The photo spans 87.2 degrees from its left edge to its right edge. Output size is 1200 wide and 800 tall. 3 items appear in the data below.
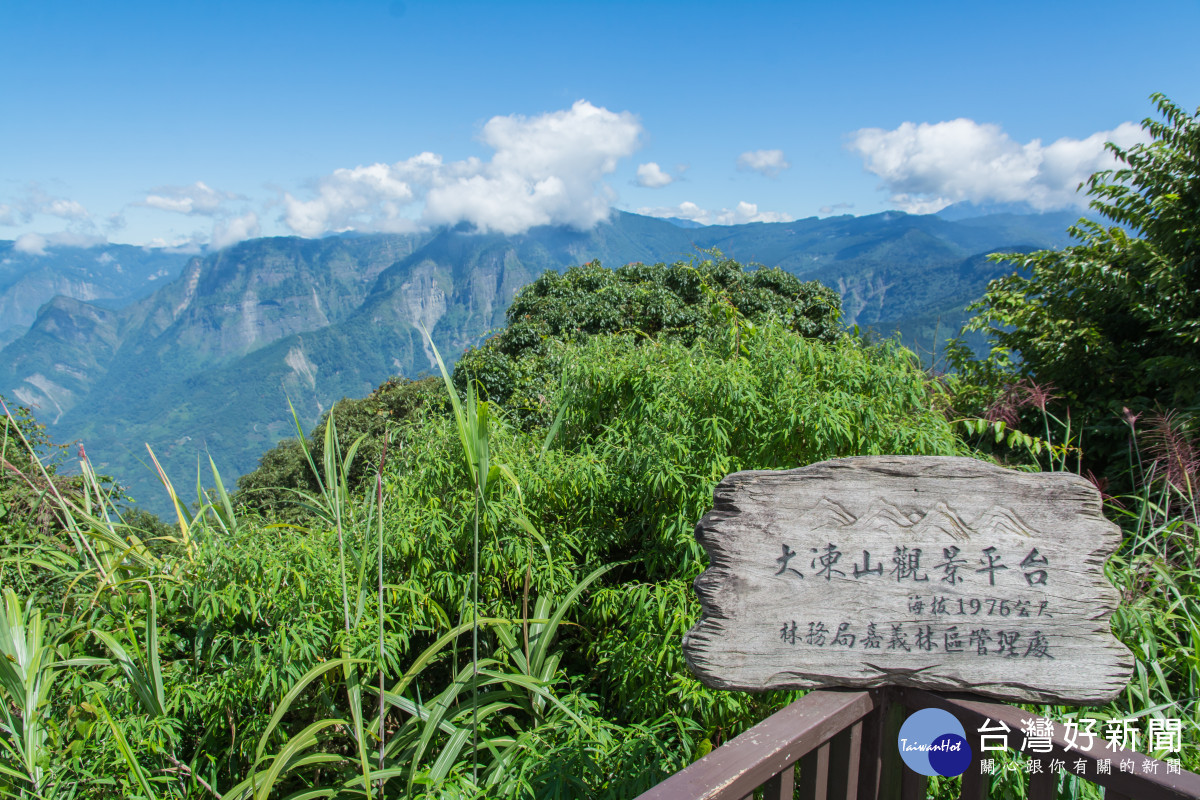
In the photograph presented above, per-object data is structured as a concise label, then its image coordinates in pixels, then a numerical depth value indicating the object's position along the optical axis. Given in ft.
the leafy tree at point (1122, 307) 14.90
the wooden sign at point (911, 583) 4.32
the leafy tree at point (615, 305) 30.91
